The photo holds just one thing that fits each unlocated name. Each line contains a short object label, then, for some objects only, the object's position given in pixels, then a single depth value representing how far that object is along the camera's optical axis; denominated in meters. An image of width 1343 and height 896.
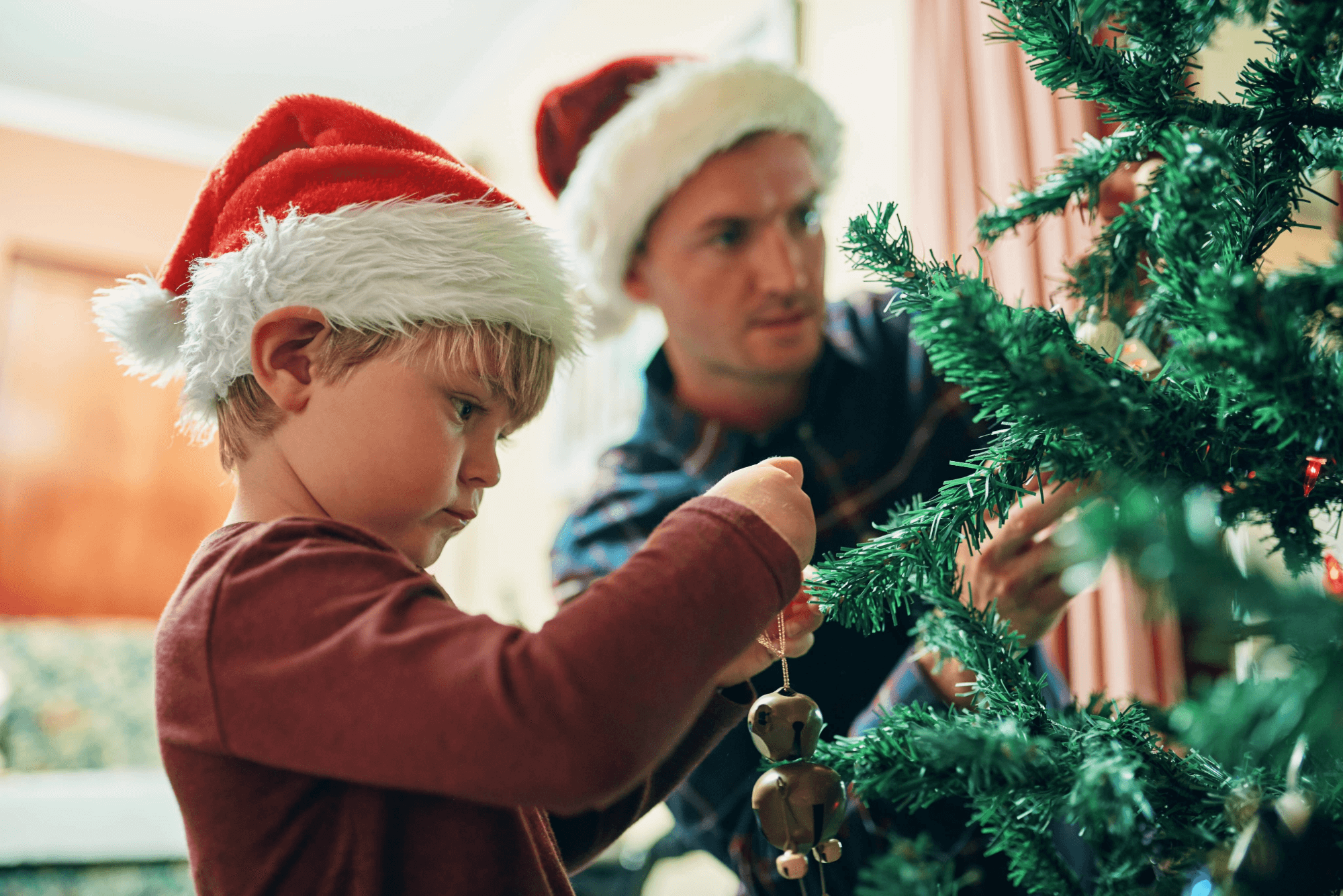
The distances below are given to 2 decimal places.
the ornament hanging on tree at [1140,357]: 0.57
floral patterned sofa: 2.63
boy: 0.42
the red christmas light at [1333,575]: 0.45
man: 1.02
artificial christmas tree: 0.26
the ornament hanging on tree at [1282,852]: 0.31
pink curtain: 1.08
